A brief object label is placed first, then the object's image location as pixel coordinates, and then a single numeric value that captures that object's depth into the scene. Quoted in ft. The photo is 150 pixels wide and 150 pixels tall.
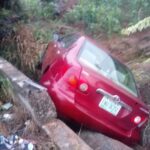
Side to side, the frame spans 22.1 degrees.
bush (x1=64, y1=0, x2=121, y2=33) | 34.19
